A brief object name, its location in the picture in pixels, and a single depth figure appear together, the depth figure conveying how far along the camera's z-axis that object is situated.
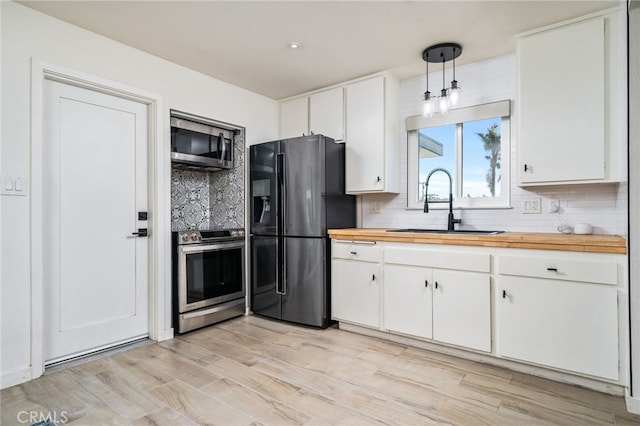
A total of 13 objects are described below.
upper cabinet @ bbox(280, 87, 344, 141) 3.55
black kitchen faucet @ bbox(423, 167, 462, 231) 3.03
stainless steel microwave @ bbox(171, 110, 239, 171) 3.20
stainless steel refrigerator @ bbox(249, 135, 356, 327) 3.23
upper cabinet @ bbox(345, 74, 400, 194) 3.28
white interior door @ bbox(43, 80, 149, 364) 2.46
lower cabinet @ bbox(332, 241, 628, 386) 2.02
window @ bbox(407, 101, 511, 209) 2.96
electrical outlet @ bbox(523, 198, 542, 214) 2.74
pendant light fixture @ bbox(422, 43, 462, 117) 2.74
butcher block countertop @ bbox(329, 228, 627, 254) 2.02
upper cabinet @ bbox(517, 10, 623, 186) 2.28
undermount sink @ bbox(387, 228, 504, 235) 2.74
